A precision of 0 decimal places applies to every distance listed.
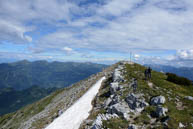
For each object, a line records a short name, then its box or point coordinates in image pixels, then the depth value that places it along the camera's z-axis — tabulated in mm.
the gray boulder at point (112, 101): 20294
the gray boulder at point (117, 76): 27241
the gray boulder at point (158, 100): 16981
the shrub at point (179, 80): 27984
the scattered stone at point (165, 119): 13925
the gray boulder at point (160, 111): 14992
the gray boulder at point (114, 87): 24028
